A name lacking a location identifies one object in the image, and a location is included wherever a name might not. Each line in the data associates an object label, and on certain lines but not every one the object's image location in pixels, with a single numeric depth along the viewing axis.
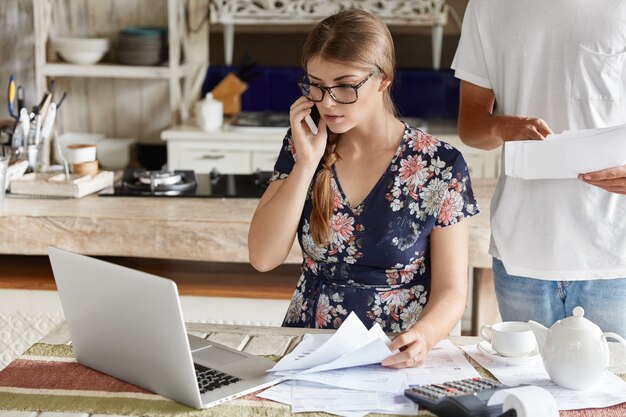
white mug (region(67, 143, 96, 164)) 3.27
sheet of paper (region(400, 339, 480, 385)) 1.64
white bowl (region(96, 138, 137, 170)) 4.83
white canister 4.57
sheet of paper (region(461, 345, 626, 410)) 1.55
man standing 2.06
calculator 1.44
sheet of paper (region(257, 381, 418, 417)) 1.51
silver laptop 1.48
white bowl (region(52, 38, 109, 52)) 4.66
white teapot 1.57
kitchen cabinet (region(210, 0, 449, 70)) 4.66
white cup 1.72
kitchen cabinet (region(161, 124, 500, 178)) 4.50
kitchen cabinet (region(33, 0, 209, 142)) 4.85
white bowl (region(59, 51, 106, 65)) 4.68
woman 1.94
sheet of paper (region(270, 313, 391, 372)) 1.64
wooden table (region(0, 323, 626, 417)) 1.51
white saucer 1.71
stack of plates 4.71
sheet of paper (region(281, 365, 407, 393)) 1.60
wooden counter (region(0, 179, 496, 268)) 2.84
